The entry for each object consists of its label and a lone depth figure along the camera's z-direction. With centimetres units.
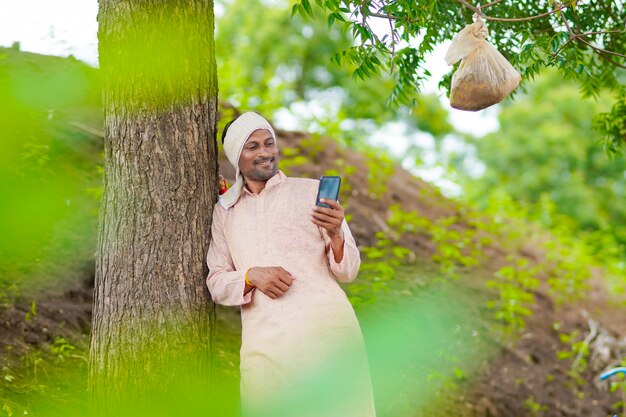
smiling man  368
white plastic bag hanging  398
